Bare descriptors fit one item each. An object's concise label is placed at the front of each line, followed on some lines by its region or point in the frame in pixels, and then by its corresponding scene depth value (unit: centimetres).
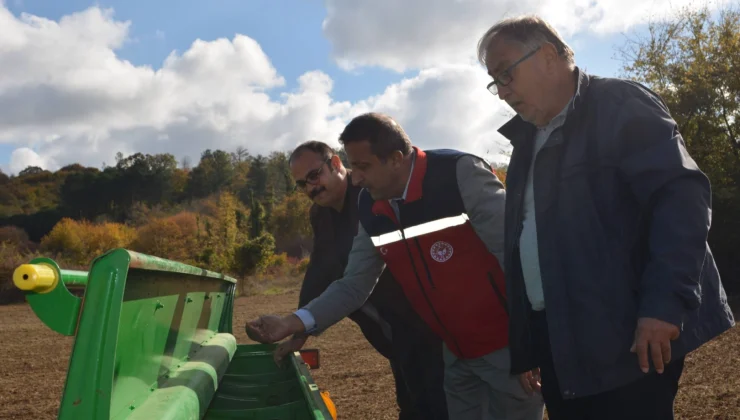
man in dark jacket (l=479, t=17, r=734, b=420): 180
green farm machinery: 167
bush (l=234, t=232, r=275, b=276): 3319
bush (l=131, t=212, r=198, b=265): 5028
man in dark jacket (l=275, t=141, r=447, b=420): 330
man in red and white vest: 289
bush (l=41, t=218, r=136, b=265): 5125
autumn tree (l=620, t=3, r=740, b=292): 1582
